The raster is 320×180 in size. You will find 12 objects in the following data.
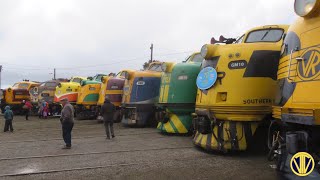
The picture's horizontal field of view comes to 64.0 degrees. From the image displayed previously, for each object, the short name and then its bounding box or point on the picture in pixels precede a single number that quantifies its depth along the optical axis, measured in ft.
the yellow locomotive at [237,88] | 16.47
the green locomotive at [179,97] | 24.45
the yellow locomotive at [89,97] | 41.18
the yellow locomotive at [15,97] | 53.99
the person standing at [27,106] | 47.27
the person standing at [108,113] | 25.44
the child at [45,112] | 48.01
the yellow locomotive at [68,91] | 46.07
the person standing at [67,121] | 21.20
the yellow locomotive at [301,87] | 9.17
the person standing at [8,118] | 32.03
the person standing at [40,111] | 48.88
